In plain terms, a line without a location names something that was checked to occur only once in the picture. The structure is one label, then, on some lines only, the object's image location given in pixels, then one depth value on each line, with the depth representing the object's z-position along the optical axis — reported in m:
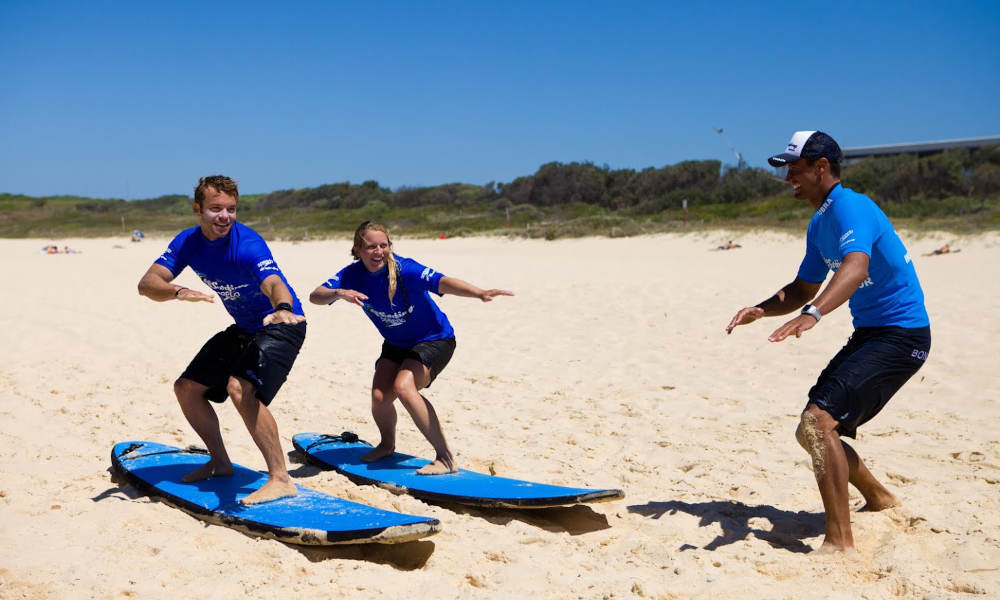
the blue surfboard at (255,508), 3.80
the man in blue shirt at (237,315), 4.34
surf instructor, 3.72
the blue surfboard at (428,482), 4.39
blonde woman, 4.97
